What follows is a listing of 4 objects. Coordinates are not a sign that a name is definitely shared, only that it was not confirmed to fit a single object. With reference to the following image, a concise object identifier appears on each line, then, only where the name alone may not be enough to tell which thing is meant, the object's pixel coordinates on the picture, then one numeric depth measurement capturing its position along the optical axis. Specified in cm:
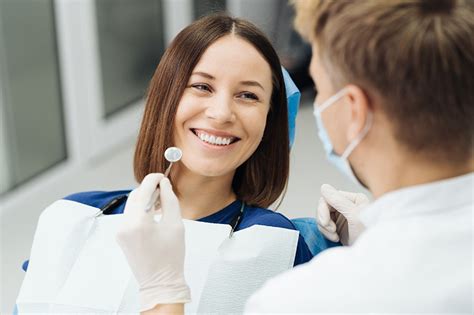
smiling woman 115
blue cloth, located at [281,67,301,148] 122
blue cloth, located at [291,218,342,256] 120
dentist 79
